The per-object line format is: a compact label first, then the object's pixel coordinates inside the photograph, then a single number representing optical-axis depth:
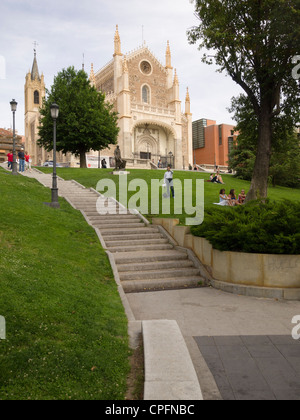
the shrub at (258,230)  7.12
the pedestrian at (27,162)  27.75
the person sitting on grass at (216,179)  23.89
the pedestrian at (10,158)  24.83
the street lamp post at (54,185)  12.86
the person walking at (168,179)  15.06
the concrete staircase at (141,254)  8.14
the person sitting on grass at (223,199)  13.91
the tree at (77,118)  31.64
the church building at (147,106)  50.34
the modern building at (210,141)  62.72
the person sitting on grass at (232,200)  14.09
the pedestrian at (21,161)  24.84
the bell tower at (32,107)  73.19
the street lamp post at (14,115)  18.47
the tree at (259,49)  12.43
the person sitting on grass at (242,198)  15.00
